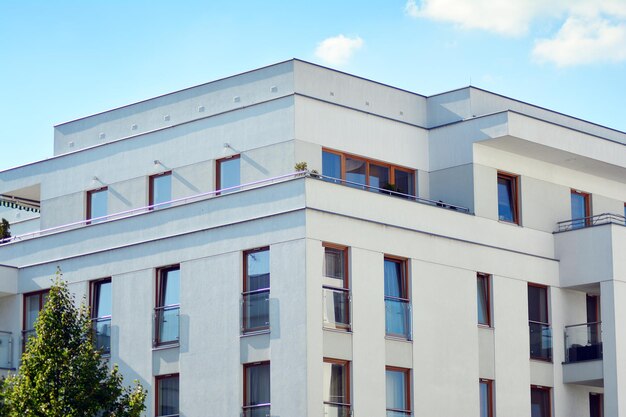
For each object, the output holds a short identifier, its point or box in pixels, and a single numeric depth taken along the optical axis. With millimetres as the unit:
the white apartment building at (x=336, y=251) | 34562
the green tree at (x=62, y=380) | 31625
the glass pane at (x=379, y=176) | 38875
